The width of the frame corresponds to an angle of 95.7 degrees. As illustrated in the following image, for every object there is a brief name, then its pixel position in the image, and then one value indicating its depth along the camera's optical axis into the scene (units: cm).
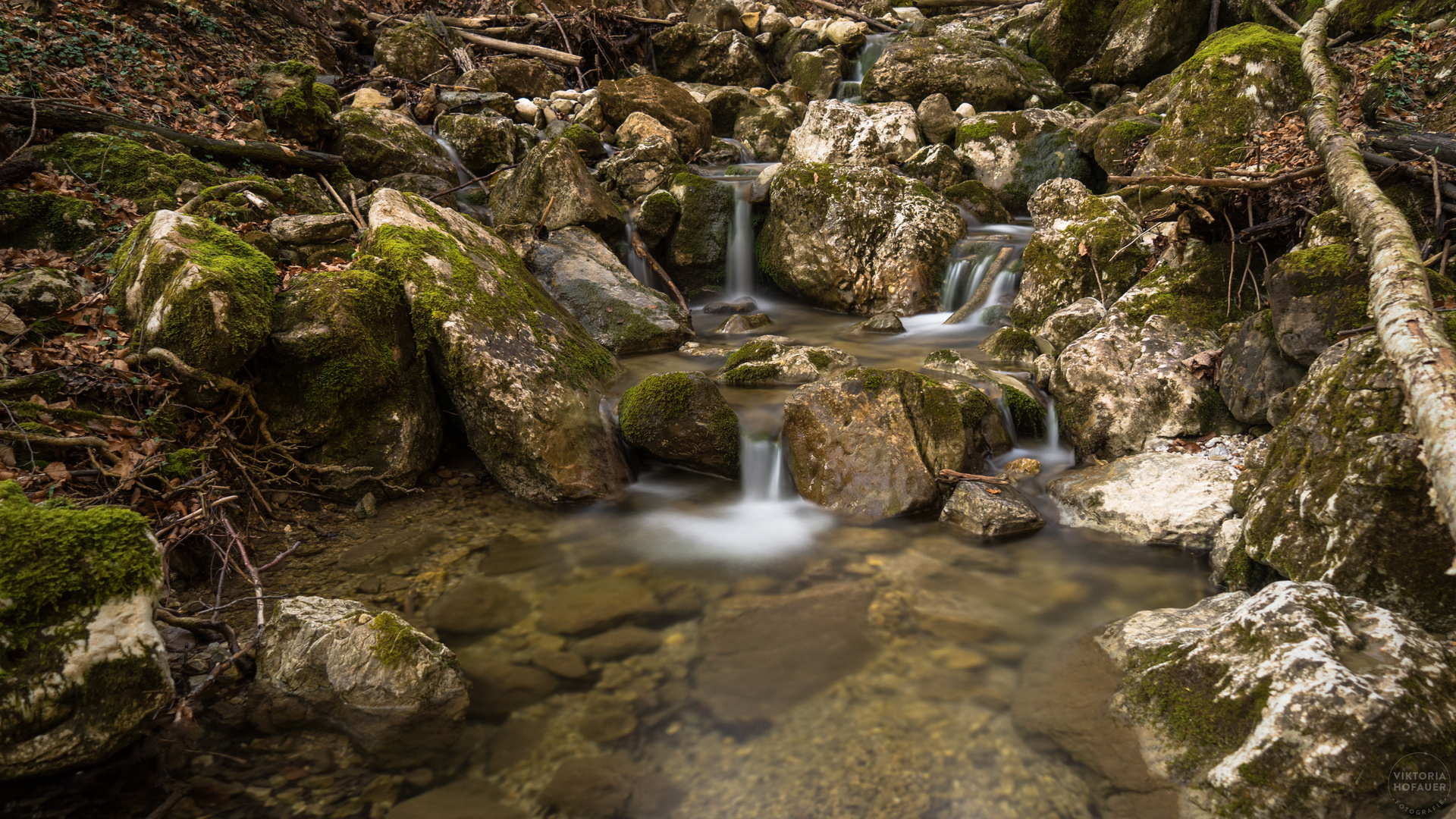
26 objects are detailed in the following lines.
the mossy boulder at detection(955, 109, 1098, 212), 997
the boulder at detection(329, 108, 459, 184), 862
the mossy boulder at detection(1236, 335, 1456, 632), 277
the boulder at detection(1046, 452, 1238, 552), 421
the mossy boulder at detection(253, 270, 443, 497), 445
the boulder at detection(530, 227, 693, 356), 748
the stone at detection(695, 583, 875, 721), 324
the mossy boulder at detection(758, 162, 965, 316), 875
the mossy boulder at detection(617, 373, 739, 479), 521
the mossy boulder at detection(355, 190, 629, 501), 486
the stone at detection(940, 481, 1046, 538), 455
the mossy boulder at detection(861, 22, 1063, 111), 1247
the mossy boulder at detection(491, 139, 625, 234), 862
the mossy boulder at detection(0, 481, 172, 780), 216
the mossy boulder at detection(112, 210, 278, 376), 392
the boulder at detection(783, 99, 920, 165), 1098
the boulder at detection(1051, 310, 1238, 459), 501
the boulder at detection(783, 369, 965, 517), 485
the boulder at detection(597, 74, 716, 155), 1199
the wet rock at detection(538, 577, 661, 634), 377
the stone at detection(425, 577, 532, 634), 368
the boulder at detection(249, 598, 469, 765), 281
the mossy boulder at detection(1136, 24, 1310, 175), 707
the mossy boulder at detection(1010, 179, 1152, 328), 657
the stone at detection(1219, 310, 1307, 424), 443
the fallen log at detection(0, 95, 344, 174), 567
